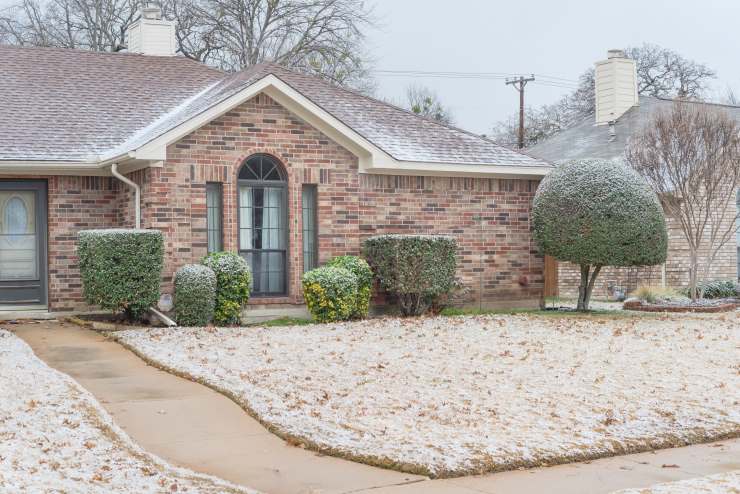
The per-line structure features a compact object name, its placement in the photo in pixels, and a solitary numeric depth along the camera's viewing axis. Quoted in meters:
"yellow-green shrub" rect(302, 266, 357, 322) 15.88
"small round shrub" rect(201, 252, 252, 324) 15.43
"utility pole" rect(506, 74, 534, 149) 44.41
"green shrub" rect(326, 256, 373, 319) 16.47
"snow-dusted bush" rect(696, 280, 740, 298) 22.97
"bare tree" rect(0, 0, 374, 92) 32.82
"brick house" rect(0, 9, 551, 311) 15.97
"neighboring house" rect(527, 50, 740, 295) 24.31
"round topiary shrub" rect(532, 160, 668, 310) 17.20
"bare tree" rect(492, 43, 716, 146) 48.25
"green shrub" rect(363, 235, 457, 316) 16.66
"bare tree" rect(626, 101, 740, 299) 19.86
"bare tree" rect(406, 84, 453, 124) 47.47
